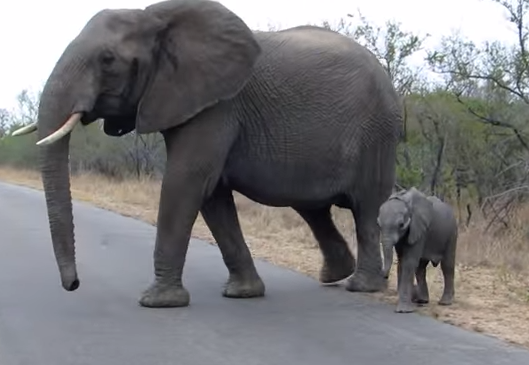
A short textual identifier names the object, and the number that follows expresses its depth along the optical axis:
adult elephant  16.61
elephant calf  16.47
